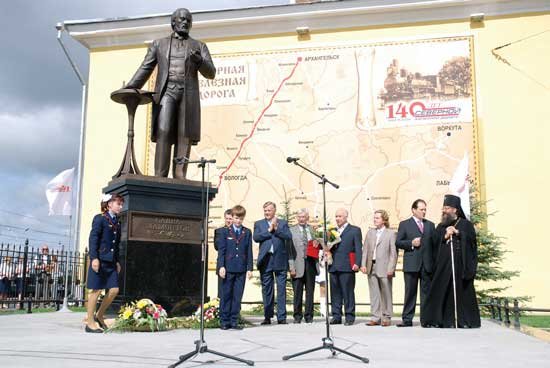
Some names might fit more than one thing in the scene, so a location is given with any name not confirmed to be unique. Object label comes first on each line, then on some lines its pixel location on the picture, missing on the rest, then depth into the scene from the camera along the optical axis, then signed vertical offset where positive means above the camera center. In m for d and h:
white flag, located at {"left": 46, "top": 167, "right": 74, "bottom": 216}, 14.61 +1.79
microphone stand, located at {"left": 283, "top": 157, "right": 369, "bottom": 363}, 4.31 -0.67
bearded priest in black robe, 7.98 -0.17
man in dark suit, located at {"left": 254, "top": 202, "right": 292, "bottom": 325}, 8.40 +0.10
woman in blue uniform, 6.77 +0.00
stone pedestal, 7.25 +0.29
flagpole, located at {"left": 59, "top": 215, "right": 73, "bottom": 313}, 12.18 -0.23
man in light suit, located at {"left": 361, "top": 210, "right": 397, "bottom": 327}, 8.59 +0.01
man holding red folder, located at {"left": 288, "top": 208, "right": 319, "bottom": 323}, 8.92 -0.03
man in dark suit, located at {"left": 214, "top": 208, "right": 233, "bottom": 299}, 7.65 +0.44
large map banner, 14.23 +3.59
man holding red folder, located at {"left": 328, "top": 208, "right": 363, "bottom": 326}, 8.79 +0.00
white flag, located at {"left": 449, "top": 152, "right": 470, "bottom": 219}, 10.32 +1.49
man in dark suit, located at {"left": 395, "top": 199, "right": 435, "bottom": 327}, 8.34 +0.18
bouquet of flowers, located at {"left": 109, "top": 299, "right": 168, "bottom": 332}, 6.76 -0.63
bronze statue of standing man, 8.21 +2.49
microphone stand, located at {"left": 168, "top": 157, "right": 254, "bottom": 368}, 4.07 -0.63
